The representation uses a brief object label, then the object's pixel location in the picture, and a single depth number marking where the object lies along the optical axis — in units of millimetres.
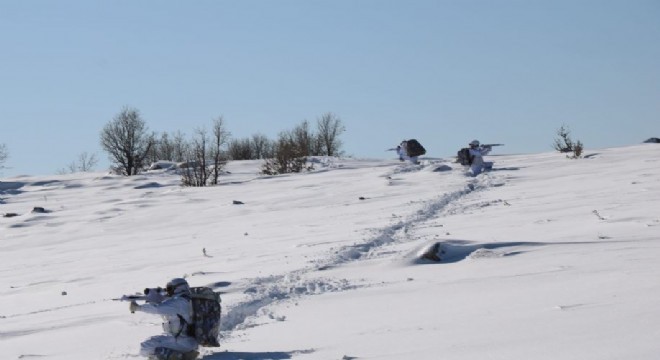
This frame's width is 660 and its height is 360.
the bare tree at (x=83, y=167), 72812
